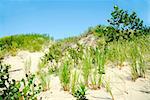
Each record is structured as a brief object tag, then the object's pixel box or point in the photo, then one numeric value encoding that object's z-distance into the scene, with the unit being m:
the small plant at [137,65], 3.03
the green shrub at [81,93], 2.52
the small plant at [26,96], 2.48
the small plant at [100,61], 2.95
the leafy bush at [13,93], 2.40
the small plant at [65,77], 2.93
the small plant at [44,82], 3.10
